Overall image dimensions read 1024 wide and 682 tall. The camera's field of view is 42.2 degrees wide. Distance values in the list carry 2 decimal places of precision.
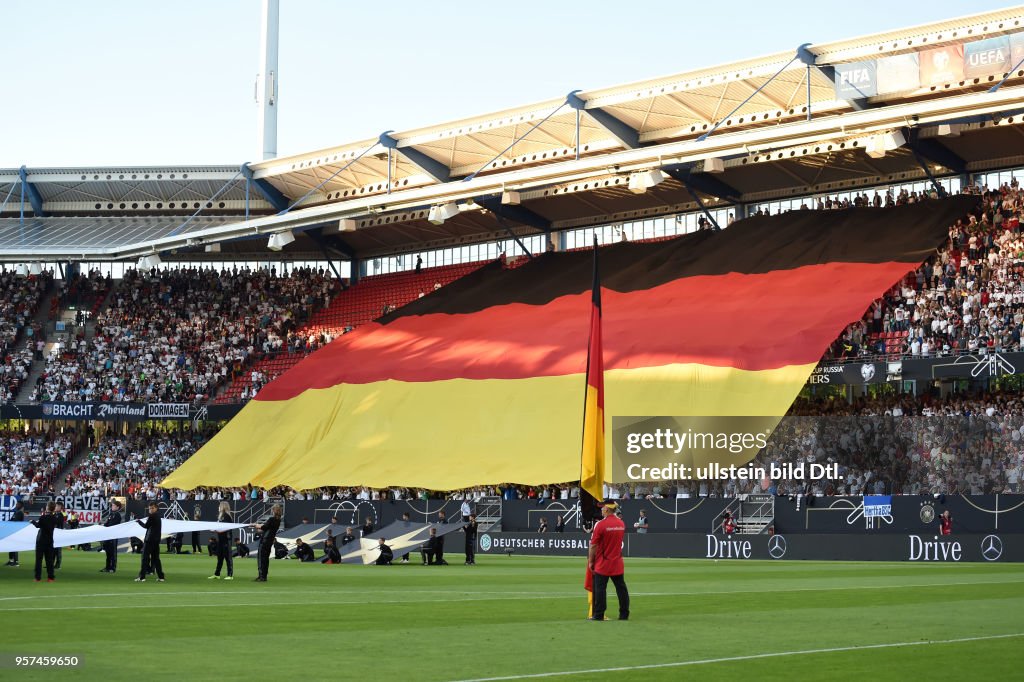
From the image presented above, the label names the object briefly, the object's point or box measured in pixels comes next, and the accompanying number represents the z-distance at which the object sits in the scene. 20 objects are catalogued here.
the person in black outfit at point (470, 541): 36.59
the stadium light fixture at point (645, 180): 52.91
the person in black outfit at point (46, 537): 25.45
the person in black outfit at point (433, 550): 36.72
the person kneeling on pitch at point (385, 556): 36.28
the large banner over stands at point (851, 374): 44.03
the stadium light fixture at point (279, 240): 63.97
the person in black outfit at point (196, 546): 43.09
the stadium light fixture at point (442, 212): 58.75
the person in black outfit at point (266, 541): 26.62
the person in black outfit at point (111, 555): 29.61
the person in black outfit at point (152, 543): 26.05
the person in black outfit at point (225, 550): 27.78
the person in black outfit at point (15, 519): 32.09
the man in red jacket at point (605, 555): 17.59
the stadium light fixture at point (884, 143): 47.53
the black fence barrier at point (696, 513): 36.97
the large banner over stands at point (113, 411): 64.50
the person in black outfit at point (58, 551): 30.21
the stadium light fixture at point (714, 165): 51.59
